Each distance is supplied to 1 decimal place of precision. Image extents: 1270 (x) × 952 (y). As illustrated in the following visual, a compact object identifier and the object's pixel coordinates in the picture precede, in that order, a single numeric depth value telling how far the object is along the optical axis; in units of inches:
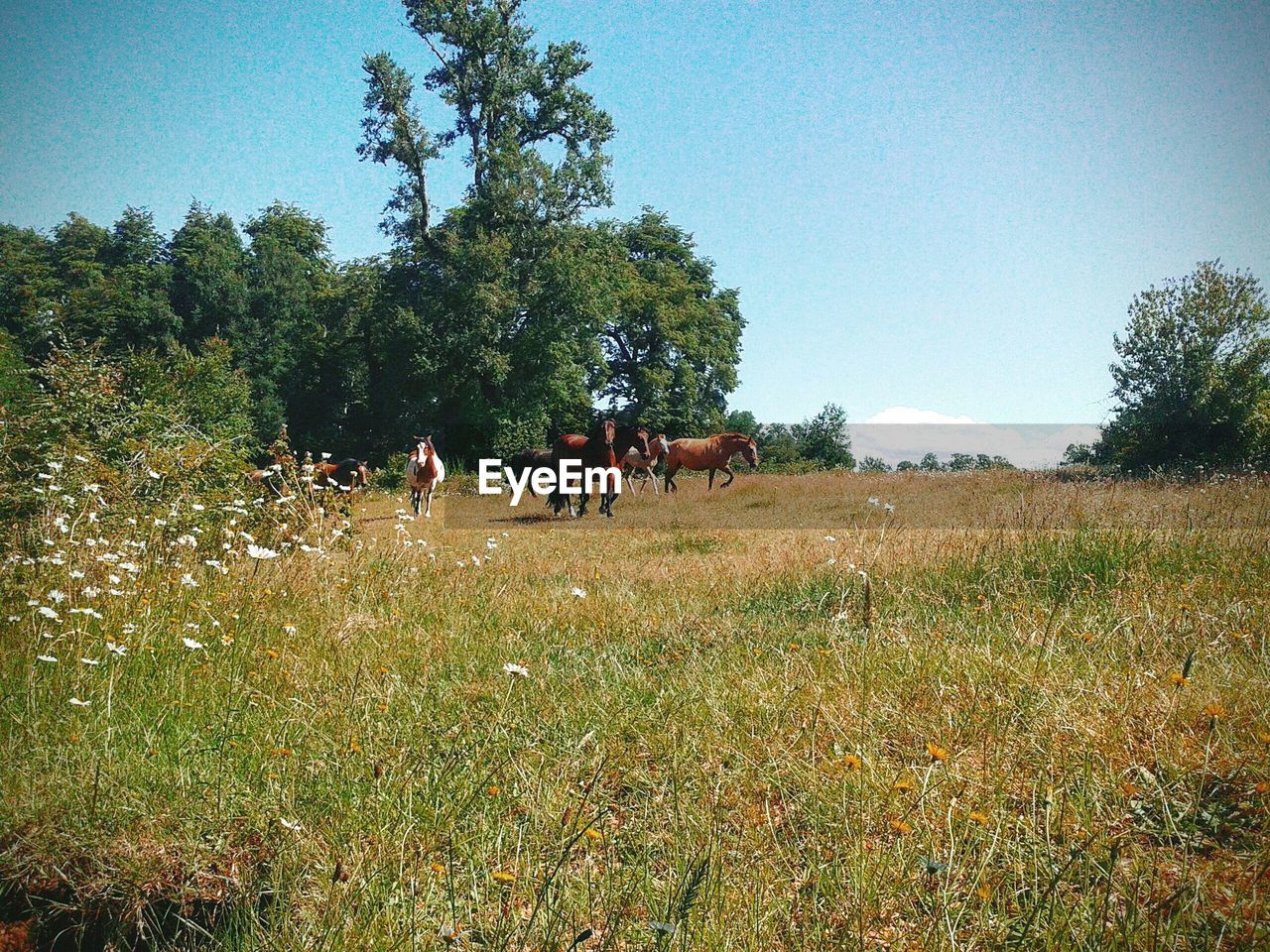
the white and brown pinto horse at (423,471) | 718.5
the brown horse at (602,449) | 695.7
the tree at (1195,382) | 1073.5
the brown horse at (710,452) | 936.3
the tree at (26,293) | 1524.4
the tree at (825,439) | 1457.9
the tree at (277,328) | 1695.4
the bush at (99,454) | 223.3
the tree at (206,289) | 1720.0
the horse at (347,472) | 768.3
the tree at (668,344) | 1658.5
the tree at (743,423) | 1883.6
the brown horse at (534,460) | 804.0
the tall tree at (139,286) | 1628.9
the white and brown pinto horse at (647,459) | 821.1
